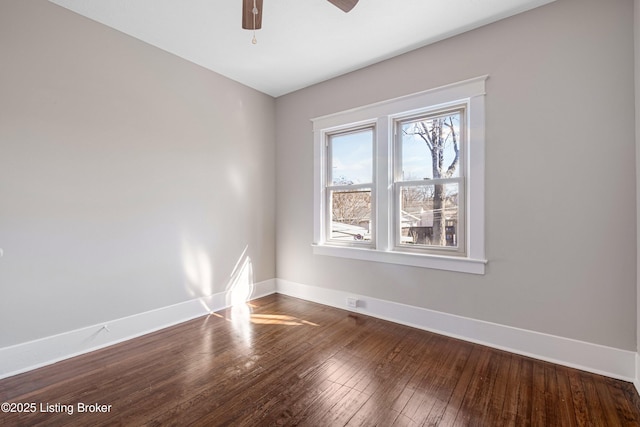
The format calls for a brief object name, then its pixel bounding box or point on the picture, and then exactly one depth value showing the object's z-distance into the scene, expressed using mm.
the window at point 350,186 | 3412
